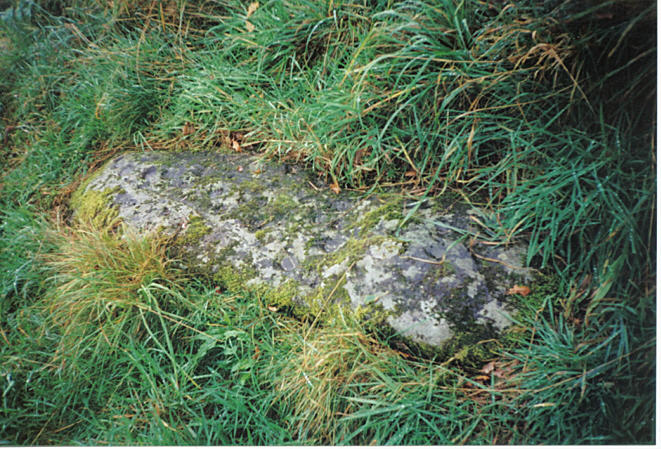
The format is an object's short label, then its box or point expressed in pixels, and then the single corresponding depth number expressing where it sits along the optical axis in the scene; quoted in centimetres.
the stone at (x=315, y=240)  123
